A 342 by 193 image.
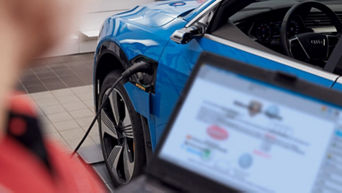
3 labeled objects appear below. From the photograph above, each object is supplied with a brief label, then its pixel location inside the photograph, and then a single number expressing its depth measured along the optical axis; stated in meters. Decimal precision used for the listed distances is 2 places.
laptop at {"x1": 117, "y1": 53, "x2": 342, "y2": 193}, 1.06
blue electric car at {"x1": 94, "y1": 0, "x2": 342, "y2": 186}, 2.50
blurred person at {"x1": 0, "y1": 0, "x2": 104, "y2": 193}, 0.56
